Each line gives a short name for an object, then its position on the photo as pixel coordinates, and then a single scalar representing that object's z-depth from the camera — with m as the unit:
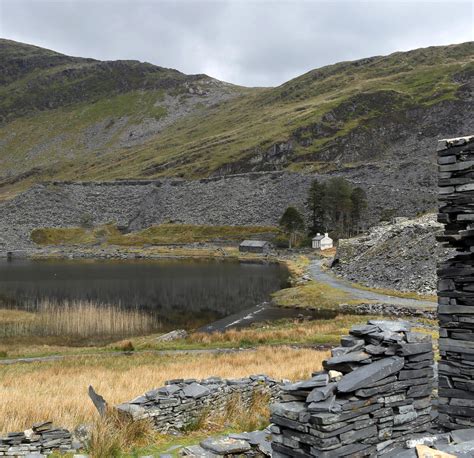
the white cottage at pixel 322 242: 125.62
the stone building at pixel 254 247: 127.31
